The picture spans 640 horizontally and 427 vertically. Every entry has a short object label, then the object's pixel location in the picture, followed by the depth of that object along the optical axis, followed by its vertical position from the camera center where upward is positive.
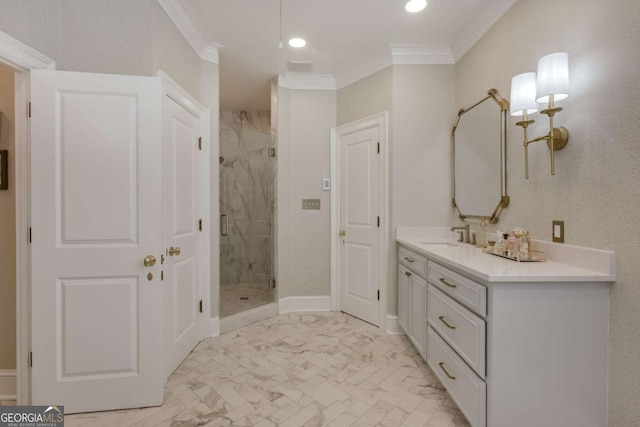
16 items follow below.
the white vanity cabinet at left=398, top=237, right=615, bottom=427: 1.37 -0.63
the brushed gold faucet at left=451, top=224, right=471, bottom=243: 2.53 -0.18
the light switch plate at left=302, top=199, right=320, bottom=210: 3.45 +0.10
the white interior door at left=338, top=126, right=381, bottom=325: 3.05 -0.12
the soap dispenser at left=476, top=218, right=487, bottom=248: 2.30 -0.18
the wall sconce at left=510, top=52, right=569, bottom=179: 1.47 +0.65
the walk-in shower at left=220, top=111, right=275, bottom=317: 4.56 +0.04
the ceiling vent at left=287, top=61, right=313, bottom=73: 3.08 +1.56
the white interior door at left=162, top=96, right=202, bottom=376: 2.07 -0.13
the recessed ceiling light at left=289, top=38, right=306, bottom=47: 2.69 +1.58
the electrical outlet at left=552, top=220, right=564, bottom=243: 1.63 -0.11
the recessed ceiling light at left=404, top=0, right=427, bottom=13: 2.18 +1.55
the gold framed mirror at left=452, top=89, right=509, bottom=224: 2.16 +0.44
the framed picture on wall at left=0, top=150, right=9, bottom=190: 1.82 +0.27
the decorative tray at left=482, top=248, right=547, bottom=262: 1.67 -0.26
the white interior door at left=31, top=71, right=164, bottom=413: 1.67 -0.16
